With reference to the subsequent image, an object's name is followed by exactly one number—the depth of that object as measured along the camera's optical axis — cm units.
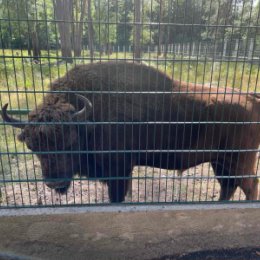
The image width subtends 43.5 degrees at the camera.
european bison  402
